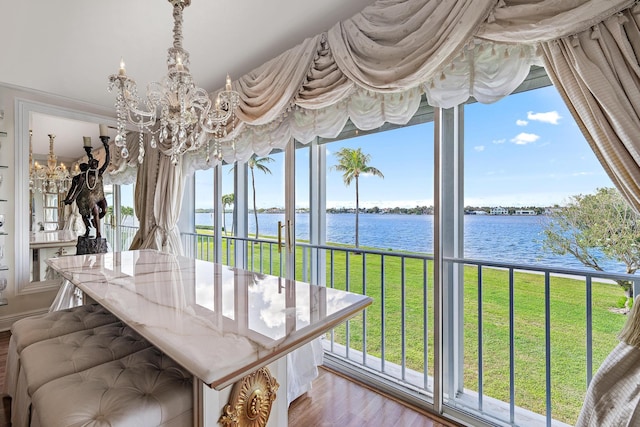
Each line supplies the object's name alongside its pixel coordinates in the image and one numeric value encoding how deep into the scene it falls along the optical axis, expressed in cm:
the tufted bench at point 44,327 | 136
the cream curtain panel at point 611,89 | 105
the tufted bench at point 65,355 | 105
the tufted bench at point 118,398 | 80
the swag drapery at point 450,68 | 108
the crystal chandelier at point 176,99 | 150
